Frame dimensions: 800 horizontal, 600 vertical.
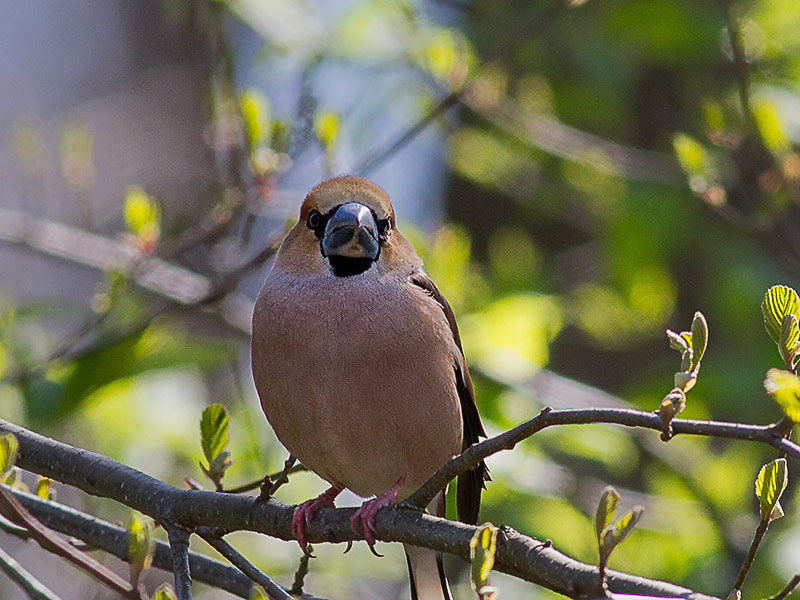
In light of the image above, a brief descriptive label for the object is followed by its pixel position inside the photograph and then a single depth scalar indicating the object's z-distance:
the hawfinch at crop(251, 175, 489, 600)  6.60
